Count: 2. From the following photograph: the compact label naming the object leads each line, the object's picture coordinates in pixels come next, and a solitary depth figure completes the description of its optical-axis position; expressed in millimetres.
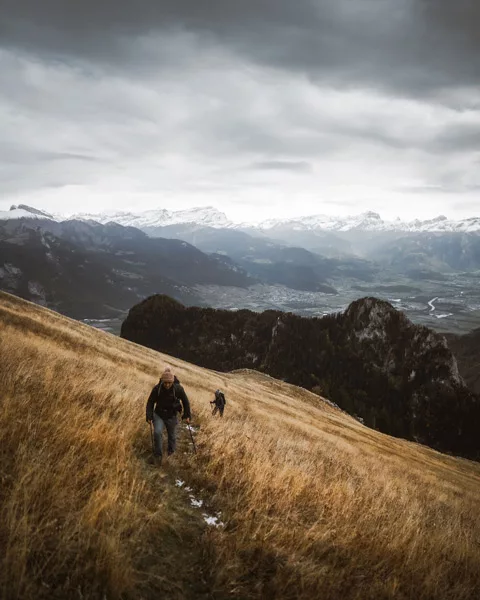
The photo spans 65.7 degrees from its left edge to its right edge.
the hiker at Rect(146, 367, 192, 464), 8350
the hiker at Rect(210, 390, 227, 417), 19867
